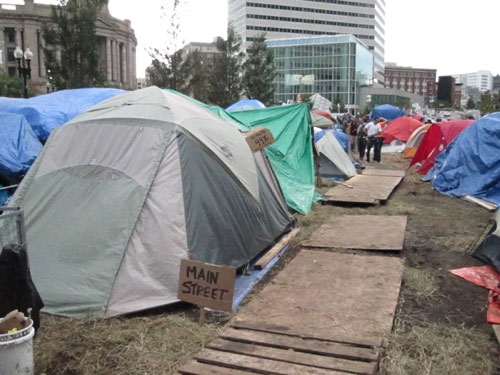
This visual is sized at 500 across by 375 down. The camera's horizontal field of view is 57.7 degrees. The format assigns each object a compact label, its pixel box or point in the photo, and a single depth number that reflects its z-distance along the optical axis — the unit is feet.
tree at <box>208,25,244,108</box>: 79.51
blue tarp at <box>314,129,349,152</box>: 47.06
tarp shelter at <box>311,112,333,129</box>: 69.27
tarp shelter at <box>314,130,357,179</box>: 41.73
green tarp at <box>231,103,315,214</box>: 29.32
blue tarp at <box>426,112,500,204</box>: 32.68
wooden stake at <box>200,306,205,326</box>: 12.80
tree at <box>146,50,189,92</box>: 58.08
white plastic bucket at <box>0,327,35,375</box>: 9.16
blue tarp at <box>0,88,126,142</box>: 30.96
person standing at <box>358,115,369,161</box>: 59.88
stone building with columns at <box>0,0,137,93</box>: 206.39
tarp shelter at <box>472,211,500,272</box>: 17.24
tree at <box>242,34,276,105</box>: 85.97
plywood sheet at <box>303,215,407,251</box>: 20.67
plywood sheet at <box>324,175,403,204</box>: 31.22
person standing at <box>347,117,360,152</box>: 63.46
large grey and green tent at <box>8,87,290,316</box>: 13.69
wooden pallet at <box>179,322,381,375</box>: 10.25
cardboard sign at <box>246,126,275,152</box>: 20.51
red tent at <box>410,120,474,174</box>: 44.32
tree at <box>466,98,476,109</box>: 319.47
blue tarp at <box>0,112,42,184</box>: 24.17
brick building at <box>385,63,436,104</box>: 496.23
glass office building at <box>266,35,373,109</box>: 266.98
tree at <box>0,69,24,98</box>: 114.01
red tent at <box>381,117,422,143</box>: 77.15
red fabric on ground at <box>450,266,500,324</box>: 15.27
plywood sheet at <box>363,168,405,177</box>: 45.10
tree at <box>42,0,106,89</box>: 55.57
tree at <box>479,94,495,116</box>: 137.69
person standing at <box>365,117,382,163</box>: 58.38
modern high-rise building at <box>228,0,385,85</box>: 330.13
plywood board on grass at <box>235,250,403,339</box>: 12.63
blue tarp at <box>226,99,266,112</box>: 51.49
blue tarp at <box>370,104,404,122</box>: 111.04
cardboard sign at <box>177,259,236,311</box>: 12.32
